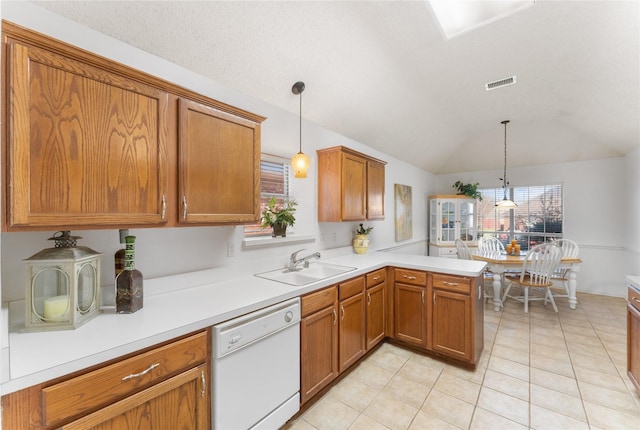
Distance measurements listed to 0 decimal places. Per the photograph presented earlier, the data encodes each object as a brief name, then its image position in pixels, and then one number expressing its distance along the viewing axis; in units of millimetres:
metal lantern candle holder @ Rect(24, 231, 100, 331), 1162
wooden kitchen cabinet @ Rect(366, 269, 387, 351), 2617
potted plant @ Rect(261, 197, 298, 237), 2453
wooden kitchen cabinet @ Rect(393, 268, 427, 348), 2688
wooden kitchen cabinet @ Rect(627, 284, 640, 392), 1979
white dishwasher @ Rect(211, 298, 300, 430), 1391
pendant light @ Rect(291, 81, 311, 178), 2311
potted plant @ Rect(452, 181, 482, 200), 5719
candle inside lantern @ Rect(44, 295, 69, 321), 1178
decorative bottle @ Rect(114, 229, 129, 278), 1462
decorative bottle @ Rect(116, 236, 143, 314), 1394
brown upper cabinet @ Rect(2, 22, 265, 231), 1031
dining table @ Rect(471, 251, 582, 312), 3881
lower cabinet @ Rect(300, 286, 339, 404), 1897
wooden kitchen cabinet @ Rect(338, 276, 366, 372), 2266
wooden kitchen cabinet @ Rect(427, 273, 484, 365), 2414
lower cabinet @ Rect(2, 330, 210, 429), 896
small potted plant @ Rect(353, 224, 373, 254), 3512
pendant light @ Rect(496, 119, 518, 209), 4336
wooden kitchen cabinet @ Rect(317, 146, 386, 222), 2881
